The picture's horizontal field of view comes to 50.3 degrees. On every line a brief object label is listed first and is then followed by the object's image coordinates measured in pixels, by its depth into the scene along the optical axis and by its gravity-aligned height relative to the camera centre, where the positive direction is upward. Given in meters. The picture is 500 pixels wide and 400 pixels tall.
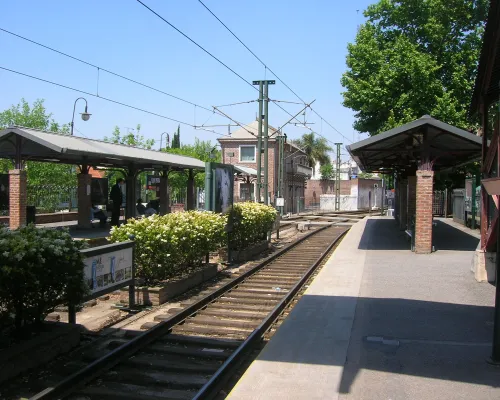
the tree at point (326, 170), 83.44 +3.54
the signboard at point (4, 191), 20.56 -0.12
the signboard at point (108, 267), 7.45 -1.18
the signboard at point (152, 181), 31.20 +0.53
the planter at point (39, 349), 5.50 -1.80
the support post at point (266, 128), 23.36 +2.86
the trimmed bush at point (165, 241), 9.58 -0.98
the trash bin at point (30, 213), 20.14 -0.95
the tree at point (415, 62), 24.45 +6.26
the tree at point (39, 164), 34.28 +1.58
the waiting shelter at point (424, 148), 14.34 +1.40
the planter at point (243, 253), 15.11 -1.81
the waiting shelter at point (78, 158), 15.55 +1.10
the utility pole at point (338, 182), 55.84 +1.14
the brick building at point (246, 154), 50.03 +3.57
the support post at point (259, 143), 23.09 +2.13
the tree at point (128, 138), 47.12 +4.63
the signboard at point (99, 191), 24.36 -0.08
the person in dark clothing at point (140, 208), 24.78 -0.85
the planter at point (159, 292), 9.35 -1.86
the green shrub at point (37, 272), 5.61 -0.94
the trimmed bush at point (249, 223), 15.21 -0.97
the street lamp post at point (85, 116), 28.10 +3.88
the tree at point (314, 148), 75.25 +6.43
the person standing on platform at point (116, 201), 21.05 -0.46
